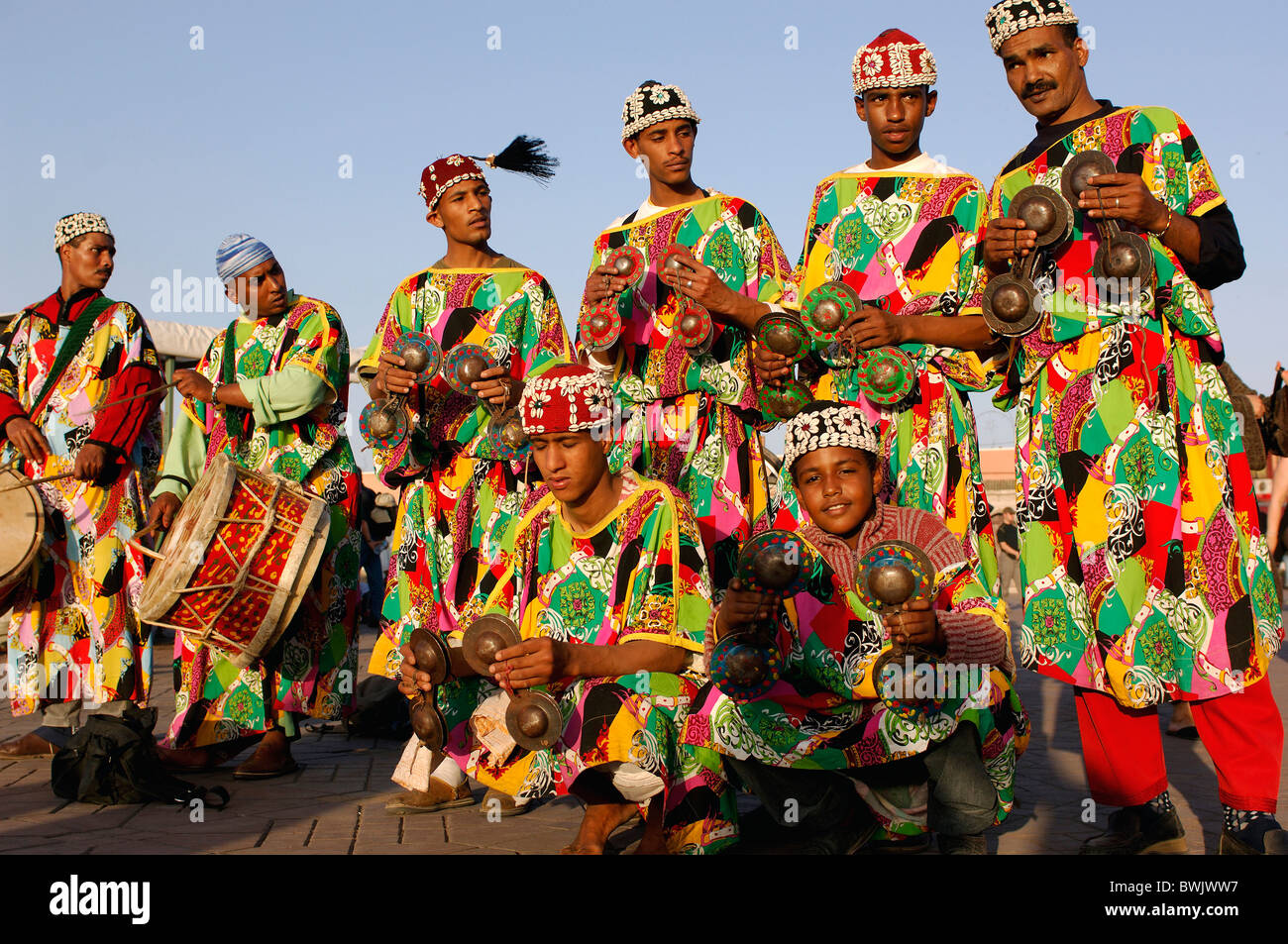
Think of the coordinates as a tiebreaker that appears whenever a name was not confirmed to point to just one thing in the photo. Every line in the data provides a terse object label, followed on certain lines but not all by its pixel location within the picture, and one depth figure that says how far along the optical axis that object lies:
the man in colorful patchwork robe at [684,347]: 5.21
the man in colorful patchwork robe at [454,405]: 5.63
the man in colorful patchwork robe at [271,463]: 6.09
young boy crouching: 3.97
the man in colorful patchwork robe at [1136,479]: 3.98
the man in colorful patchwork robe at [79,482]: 6.49
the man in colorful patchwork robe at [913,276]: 4.67
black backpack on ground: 5.27
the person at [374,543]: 9.42
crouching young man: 3.96
